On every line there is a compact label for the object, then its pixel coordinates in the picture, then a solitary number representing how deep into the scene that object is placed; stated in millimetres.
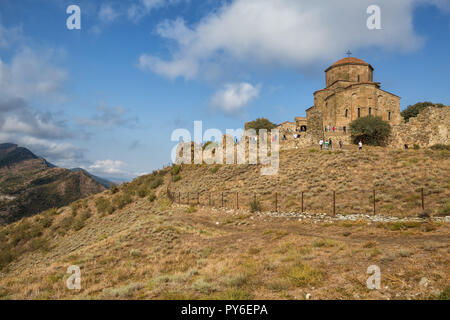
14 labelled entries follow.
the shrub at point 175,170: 38731
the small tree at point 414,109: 60531
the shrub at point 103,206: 30783
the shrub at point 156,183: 36200
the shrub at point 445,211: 13063
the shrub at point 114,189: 38478
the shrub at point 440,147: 35294
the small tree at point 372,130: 39812
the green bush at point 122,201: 31566
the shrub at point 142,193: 33566
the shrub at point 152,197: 30453
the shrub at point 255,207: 20062
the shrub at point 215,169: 35244
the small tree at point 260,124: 45825
